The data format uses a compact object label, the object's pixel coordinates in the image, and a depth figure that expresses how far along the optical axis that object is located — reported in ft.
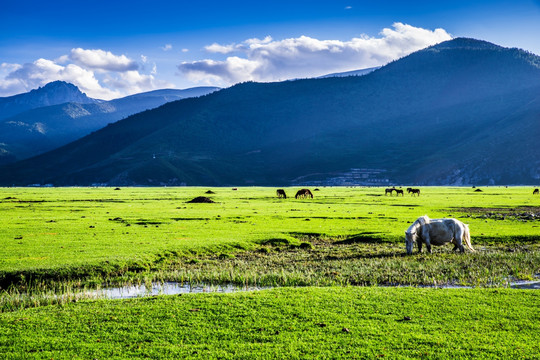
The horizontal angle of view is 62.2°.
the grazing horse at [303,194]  332.08
